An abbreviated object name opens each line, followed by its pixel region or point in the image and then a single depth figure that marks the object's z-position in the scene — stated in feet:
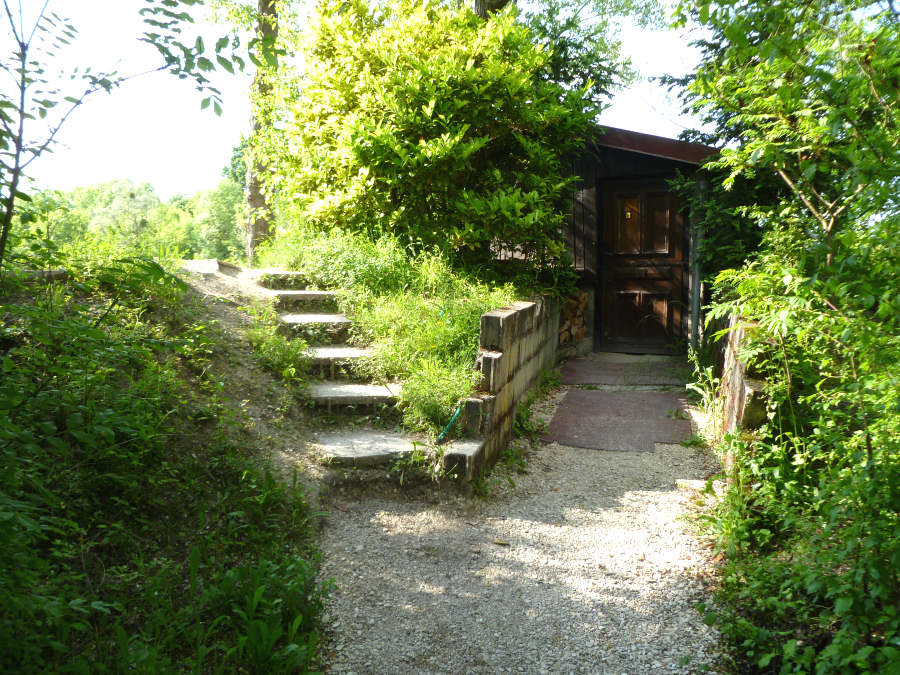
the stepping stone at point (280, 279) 21.88
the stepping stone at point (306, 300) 20.42
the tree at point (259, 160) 33.40
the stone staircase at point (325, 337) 15.75
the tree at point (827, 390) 7.27
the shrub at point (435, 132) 22.15
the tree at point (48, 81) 6.63
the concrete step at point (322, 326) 18.45
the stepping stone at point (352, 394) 15.55
